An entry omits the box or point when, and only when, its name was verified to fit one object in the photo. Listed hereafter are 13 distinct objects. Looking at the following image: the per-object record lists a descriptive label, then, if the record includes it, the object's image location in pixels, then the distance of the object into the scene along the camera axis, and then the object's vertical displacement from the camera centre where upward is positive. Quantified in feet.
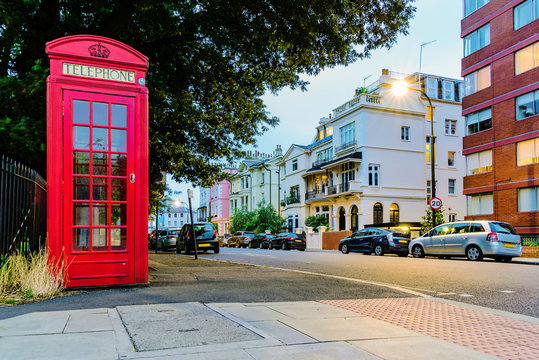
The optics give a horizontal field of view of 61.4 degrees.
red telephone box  24.32 +2.28
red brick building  92.38 +20.08
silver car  59.19 -5.51
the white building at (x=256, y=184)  218.03 +9.26
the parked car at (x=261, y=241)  131.44 -11.87
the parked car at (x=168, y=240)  105.70 -9.19
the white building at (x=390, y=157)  137.80 +13.91
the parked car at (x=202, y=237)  82.33 -6.54
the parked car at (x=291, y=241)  118.83 -10.66
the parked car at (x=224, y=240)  174.01 -15.62
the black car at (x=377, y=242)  78.84 -7.44
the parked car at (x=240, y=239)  148.97 -12.73
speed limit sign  81.10 -0.38
